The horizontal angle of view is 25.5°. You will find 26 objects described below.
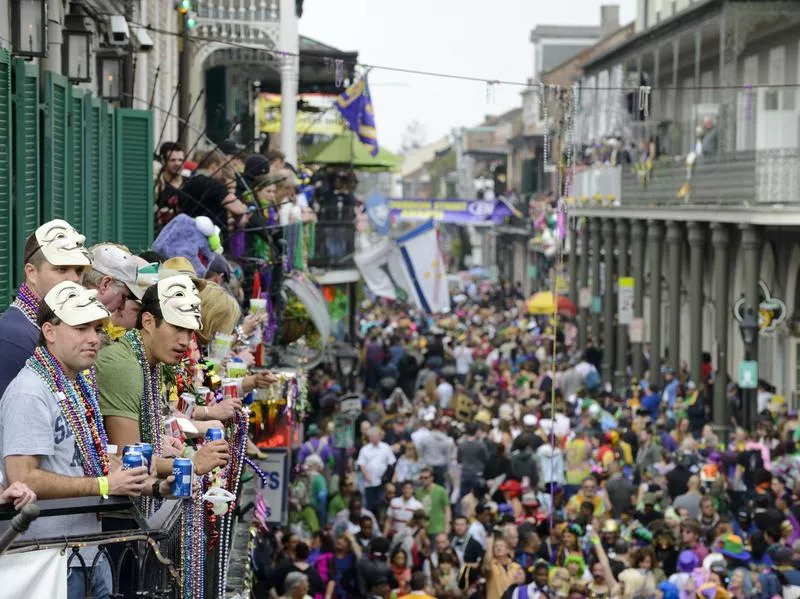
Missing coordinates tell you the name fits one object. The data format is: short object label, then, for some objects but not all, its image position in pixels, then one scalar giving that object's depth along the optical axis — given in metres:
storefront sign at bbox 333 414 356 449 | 20.22
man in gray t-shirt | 5.38
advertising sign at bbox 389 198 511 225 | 56.84
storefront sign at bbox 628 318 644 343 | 34.44
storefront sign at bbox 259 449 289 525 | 13.57
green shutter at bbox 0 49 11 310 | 8.69
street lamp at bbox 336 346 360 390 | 25.38
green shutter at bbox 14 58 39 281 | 9.12
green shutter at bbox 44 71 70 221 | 10.02
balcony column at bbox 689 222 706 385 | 30.33
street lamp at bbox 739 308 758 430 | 25.58
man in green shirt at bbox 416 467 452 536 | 16.34
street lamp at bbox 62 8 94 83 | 11.02
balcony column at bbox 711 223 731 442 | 28.00
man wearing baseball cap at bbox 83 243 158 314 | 6.87
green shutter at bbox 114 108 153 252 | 12.62
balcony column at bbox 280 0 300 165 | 21.52
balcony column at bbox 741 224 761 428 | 25.86
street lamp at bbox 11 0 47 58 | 9.24
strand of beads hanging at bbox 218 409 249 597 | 8.61
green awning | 29.23
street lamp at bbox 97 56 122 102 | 12.75
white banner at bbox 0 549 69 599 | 5.03
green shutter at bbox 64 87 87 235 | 10.81
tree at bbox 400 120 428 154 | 193.12
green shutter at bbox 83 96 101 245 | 11.45
